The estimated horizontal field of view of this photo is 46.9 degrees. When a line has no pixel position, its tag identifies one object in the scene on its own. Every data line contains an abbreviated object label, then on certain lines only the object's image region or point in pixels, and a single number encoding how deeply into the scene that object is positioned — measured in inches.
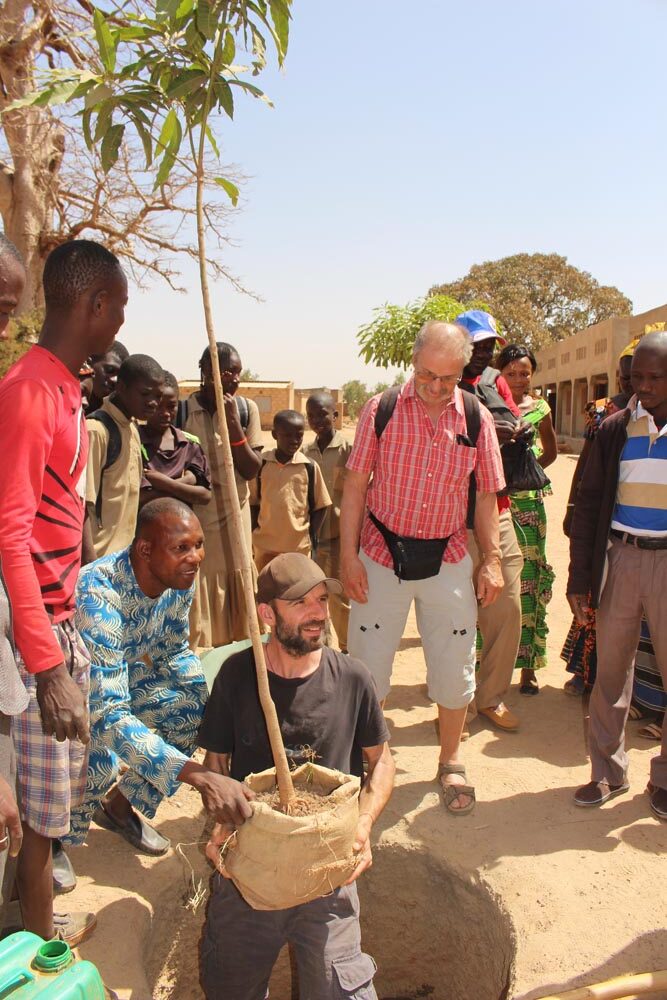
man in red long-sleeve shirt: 75.4
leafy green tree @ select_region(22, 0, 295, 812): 68.5
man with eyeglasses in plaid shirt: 126.3
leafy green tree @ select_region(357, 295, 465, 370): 368.2
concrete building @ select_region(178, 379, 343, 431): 1080.8
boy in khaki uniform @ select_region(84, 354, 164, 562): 135.8
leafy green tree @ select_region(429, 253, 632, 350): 1251.8
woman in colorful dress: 169.2
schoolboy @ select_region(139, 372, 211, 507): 151.8
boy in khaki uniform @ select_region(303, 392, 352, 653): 198.2
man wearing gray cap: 88.8
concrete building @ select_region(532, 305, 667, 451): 845.2
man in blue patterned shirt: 96.3
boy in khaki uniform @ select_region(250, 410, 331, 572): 187.5
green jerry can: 61.2
